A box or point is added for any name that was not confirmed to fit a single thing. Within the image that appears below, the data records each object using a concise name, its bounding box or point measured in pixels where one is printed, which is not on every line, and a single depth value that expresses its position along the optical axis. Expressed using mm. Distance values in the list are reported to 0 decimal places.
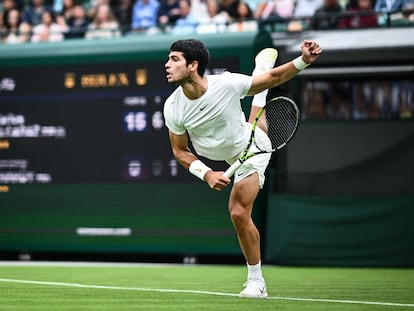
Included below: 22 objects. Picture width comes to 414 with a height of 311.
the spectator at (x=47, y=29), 19938
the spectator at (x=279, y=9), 18750
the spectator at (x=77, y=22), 20484
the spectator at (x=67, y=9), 21308
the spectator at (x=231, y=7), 18969
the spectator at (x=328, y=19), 18062
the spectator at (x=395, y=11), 16988
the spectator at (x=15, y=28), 20656
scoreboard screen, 17609
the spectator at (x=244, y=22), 18625
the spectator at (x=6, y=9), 21625
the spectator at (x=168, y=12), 19469
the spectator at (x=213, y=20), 18562
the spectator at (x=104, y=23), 19797
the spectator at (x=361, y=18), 17656
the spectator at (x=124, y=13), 20406
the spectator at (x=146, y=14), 19875
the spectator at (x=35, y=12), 21484
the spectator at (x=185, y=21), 18766
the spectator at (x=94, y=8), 20636
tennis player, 9500
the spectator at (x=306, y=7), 18562
